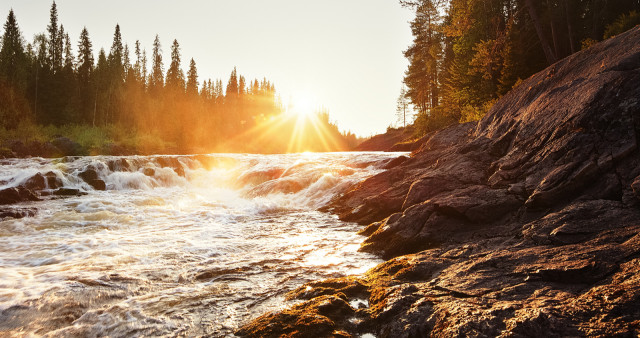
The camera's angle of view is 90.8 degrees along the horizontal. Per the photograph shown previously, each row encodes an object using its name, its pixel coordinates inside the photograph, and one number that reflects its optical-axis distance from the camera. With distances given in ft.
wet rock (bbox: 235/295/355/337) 12.45
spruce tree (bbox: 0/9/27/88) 143.54
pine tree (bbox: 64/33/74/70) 177.06
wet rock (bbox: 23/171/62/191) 56.54
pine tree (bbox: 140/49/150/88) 235.77
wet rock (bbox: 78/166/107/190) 63.57
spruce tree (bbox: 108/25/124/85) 194.70
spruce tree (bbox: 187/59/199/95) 244.42
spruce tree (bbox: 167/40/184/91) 229.25
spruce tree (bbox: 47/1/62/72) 167.43
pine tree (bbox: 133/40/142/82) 227.65
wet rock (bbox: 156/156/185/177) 79.15
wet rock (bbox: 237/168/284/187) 68.69
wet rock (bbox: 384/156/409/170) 53.19
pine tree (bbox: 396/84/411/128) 269.23
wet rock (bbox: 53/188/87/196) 55.01
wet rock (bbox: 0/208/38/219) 37.99
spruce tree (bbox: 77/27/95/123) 171.12
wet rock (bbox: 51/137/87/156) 112.28
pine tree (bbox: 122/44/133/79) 219.90
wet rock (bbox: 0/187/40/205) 46.60
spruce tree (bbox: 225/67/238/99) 314.90
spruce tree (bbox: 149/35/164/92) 229.25
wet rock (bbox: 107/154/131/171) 72.74
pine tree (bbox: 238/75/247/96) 345.10
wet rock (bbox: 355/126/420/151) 142.61
